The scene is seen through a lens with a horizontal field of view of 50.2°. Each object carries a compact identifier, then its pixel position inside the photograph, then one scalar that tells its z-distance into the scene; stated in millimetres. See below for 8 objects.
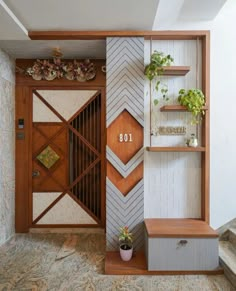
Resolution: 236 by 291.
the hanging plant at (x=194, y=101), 2834
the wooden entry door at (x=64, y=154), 3752
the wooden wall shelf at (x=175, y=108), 2893
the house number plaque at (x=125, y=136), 3021
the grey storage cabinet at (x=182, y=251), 2584
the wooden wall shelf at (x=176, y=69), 2853
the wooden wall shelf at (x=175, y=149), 2879
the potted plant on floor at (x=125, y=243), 2764
